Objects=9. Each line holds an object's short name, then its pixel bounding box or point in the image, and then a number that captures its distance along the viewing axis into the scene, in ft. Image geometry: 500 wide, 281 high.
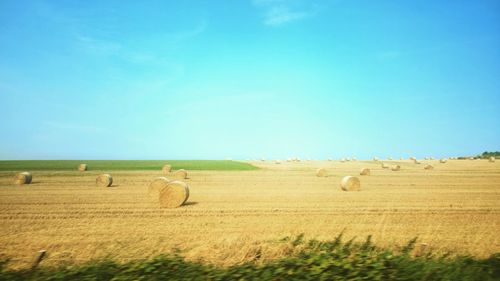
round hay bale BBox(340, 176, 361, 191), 87.51
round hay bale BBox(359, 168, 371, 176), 149.77
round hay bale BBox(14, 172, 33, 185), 103.81
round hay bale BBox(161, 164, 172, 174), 168.03
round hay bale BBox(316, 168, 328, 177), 144.24
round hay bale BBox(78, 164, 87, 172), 176.37
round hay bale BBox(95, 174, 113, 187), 97.60
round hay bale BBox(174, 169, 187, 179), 131.34
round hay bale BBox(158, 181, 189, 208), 63.36
